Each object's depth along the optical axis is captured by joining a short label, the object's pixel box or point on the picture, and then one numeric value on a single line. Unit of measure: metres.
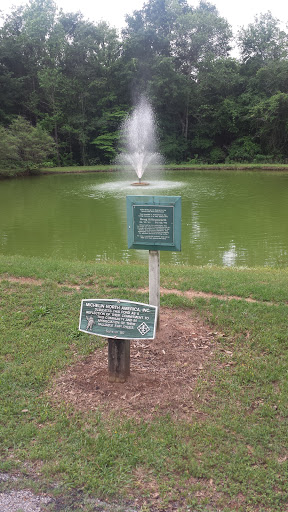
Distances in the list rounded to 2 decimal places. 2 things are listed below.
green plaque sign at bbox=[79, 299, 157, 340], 3.45
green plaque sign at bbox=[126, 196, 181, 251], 4.12
